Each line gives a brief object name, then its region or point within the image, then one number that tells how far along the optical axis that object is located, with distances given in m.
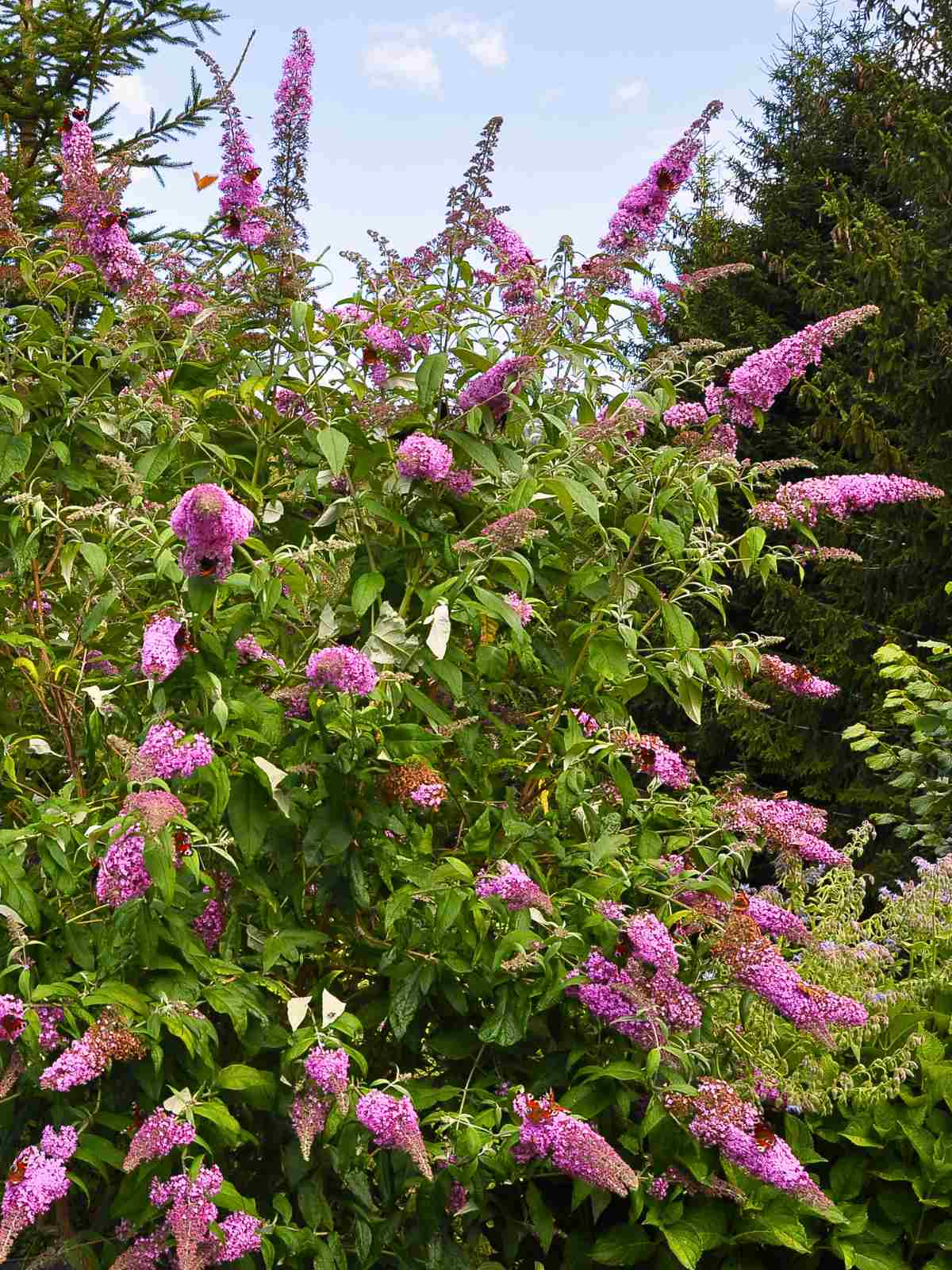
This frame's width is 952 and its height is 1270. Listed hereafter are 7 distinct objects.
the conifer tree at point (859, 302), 9.69
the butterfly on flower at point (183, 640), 2.56
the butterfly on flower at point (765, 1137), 2.91
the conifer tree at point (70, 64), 9.15
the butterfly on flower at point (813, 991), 2.91
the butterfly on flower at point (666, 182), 3.43
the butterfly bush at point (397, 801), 2.60
